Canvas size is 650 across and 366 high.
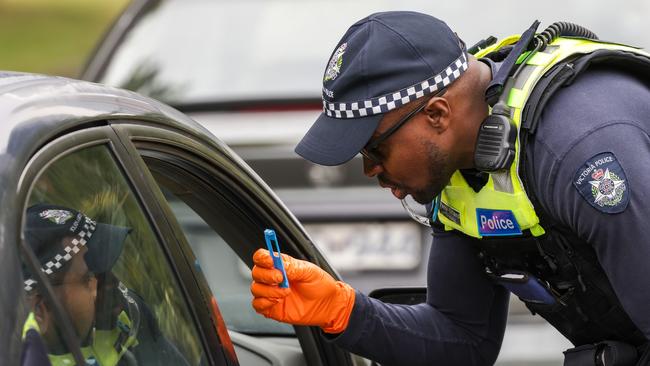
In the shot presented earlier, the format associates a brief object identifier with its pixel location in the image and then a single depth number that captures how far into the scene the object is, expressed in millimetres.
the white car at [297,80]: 9031
